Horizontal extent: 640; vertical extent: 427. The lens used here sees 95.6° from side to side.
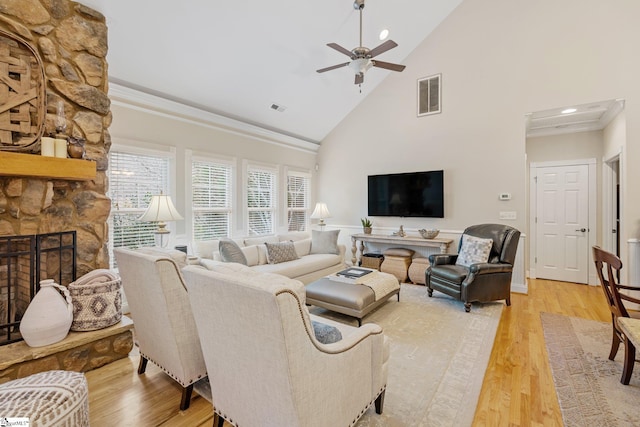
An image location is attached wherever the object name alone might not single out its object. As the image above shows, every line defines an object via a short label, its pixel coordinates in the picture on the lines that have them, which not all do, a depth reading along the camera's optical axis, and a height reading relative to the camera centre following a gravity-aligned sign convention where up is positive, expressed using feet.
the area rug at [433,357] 6.23 -4.26
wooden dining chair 7.07 -2.47
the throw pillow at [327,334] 5.14 -2.21
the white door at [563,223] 16.40 -0.67
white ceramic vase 6.23 -2.31
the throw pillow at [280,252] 14.94 -2.11
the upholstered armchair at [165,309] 5.81 -2.05
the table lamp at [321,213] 19.93 -0.07
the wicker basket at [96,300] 7.06 -2.20
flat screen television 17.34 +1.11
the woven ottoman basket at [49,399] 3.84 -2.63
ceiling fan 10.97 +6.14
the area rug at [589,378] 6.17 -4.30
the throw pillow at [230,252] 12.96 -1.79
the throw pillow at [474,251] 13.12 -1.80
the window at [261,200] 17.80 +0.79
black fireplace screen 6.57 -1.34
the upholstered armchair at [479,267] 12.07 -2.49
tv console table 16.21 -1.76
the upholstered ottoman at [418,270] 16.47 -3.36
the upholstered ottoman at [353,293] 10.14 -3.02
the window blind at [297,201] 20.86 +0.84
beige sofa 13.44 -2.51
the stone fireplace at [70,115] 6.75 +2.60
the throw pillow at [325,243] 17.53 -1.88
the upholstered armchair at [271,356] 3.77 -2.18
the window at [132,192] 11.78 +0.86
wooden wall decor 6.39 +2.68
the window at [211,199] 14.79 +0.72
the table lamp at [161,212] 11.03 +0.02
